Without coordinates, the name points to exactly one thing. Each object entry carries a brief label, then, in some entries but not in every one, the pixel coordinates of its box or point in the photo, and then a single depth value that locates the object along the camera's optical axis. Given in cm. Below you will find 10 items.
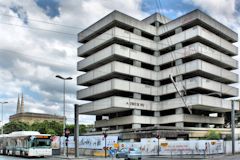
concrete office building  4694
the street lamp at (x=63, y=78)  3390
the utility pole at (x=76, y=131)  2696
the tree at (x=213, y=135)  4198
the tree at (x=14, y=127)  8254
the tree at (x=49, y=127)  7443
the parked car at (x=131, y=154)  2405
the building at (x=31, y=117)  11063
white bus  2742
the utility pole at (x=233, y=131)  2858
